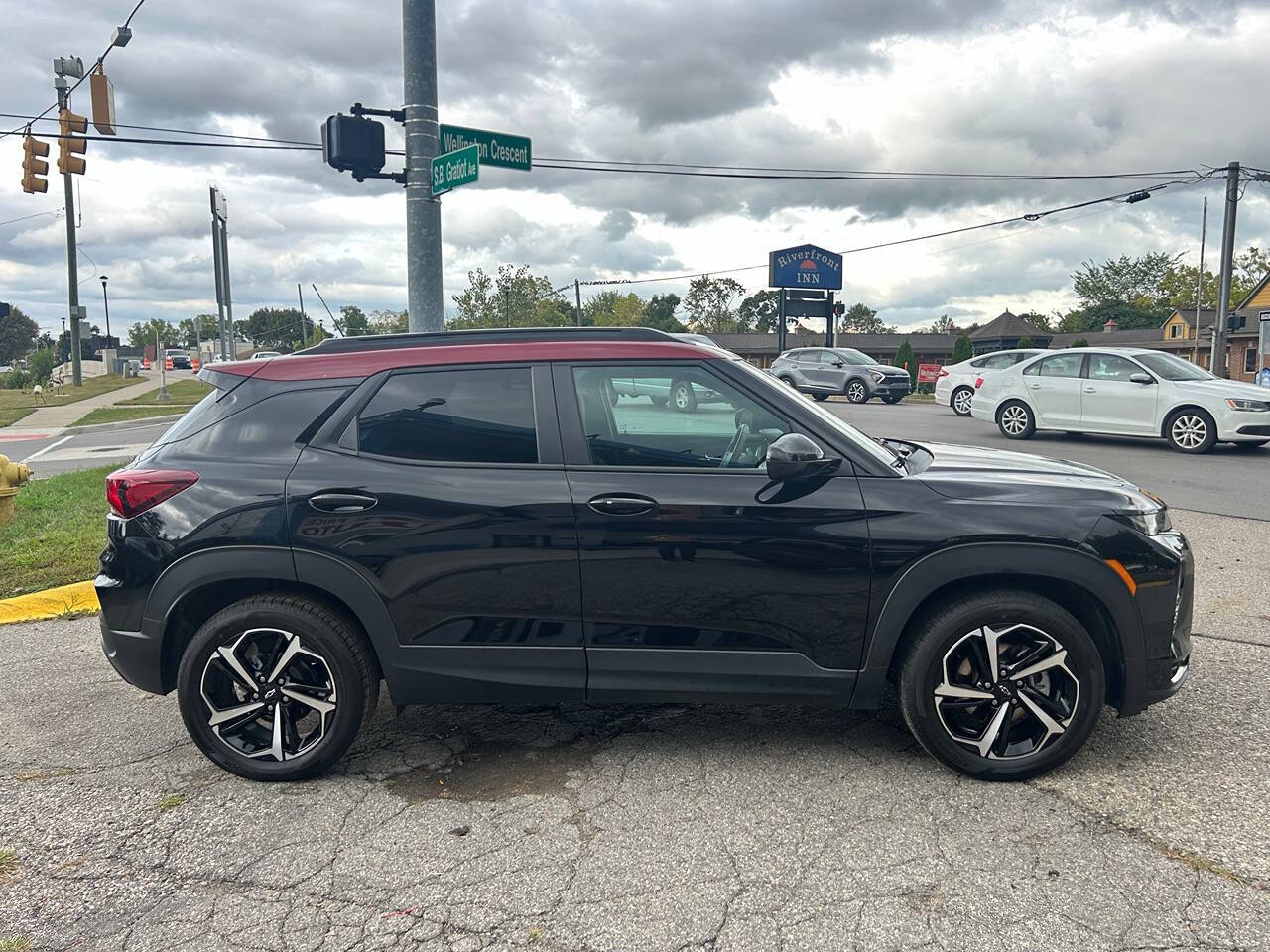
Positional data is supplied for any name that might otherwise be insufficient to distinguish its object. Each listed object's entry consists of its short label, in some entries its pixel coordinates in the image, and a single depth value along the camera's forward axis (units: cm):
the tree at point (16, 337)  12194
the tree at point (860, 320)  11988
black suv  352
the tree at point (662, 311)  8390
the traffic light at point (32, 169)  1669
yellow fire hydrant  839
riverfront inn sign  4781
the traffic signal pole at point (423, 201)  762
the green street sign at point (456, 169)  746
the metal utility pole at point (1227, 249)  2692
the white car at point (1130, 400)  1312
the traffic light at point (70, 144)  1563
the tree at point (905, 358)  4719
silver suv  2692
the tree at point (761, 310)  10769
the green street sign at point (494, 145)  806
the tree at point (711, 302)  9700
